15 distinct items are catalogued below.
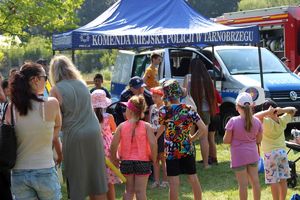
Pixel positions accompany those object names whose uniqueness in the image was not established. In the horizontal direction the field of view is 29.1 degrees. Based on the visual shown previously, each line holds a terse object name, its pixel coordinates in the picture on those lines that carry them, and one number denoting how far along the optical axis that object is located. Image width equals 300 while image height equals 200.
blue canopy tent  10.29
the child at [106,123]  6.48
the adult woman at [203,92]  9.50
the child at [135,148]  6.19
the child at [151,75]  10.74
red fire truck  15.92
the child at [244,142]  6.41
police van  12.18
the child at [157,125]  7.65
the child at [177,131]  6.34
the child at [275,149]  6.62
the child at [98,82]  10.01
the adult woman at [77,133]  5.47
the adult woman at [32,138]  4.72
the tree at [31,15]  16.33
